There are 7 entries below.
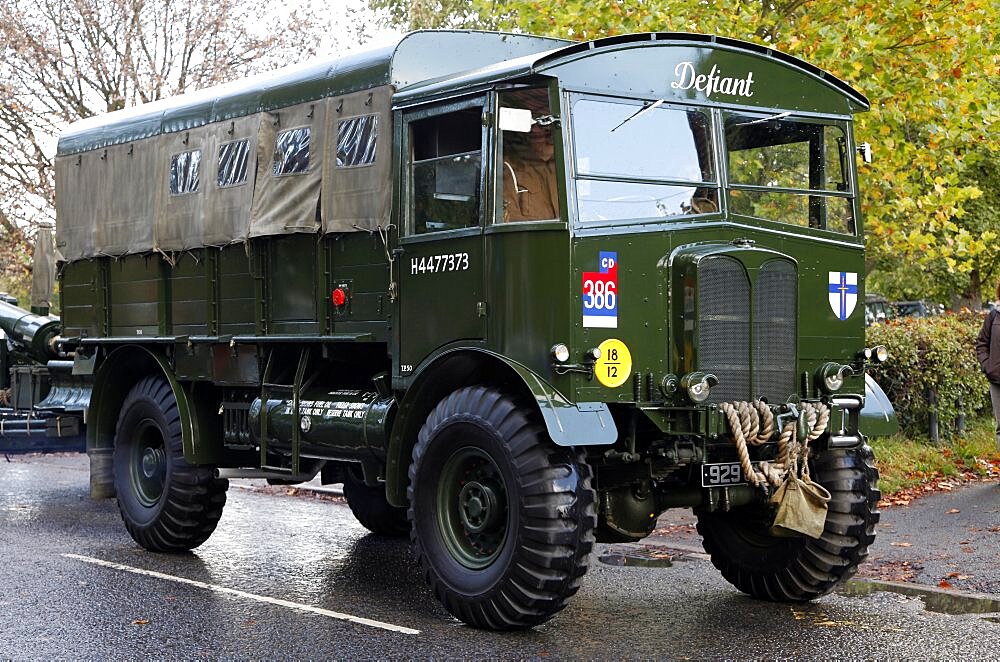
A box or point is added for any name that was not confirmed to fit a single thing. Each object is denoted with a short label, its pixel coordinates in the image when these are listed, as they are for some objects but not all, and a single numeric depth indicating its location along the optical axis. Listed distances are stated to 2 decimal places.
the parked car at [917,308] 29.23
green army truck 7.57
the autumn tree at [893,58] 13.98
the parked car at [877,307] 24.67
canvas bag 7.77
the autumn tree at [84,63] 25.44
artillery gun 13.91
